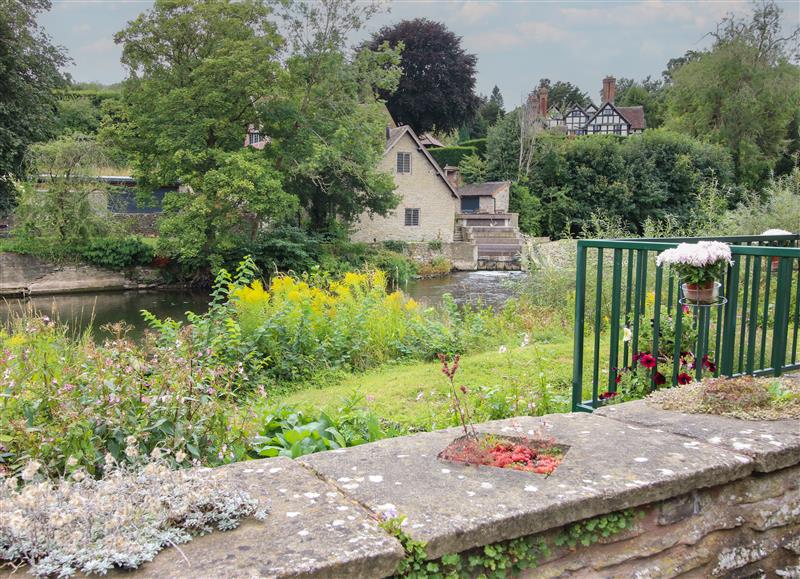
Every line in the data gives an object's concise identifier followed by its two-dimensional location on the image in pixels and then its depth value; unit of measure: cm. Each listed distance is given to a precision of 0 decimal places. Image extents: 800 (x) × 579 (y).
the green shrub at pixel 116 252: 2672
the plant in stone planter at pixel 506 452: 262
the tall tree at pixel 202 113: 2425
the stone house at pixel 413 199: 3728
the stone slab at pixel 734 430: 270
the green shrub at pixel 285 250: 2755
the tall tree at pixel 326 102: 2623
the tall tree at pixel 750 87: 4059
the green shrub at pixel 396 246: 3352
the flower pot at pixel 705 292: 400
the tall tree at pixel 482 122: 5956
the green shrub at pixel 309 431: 334
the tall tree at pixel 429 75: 5112
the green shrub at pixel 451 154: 4594
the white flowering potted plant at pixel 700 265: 388
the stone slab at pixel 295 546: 181
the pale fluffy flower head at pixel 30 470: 187
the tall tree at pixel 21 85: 2780
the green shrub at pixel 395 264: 2808
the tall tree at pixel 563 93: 8490
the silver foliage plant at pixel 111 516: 177
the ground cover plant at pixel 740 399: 319
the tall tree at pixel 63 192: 2527
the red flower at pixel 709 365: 427
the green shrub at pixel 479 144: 4800
